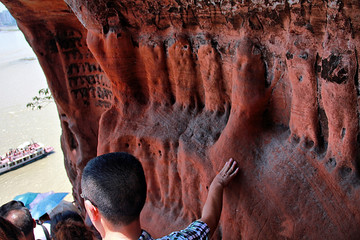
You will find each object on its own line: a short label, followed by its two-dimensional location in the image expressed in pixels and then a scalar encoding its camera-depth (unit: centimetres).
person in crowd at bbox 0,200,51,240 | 219
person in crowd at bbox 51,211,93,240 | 204
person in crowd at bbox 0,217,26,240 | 209
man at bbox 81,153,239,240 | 109
